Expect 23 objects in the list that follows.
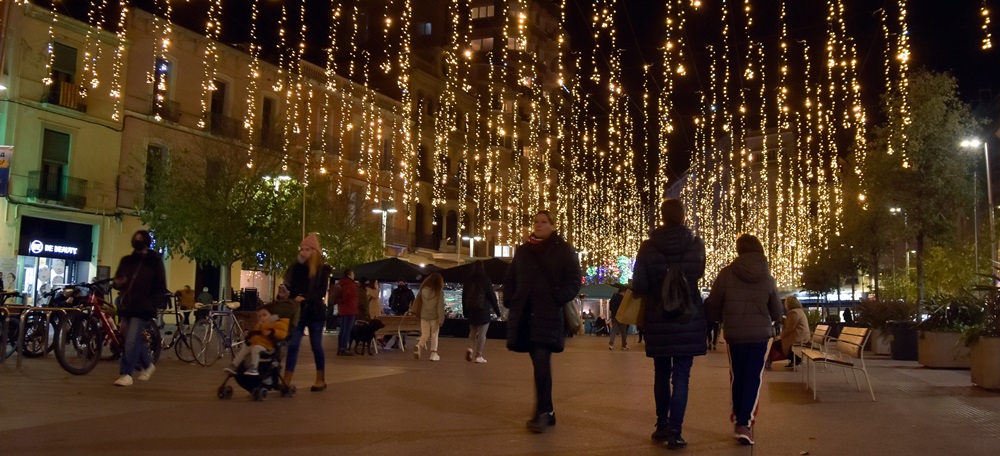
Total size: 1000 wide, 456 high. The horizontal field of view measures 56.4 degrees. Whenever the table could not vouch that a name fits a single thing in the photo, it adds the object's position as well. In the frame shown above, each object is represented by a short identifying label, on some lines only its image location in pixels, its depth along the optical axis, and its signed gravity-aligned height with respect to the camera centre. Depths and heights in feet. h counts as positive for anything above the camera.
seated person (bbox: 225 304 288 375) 28.45 -0.84
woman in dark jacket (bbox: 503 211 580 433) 23.26 +0.34
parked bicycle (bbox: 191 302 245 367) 43.37 -1.44
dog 56.70 -1.22
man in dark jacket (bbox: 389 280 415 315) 78.00 +1.16
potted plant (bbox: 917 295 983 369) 49.62 -0.28
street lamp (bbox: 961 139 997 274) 76.60 +11.78
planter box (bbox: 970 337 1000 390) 36.87 -1.44
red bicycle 35.32 -1.19
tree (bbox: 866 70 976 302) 74.49 +13.55
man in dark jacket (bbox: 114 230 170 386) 31.65 +0.49
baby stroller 28.40 -2.18
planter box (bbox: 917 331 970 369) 50.16 -1.40
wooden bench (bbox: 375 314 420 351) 61.27 -0.91
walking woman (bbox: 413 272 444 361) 52.08 +0.27
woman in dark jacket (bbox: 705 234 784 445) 22.75 +0.18
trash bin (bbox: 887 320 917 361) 62.18 -1.17
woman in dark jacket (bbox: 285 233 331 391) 30.55 +0.52
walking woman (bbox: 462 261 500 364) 49.67 +0.49
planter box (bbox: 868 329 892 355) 68.03 -1.35
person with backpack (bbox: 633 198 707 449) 21.31 +0.24
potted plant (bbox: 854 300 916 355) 68.13 +0.55
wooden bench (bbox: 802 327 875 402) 33.40 -1.09
